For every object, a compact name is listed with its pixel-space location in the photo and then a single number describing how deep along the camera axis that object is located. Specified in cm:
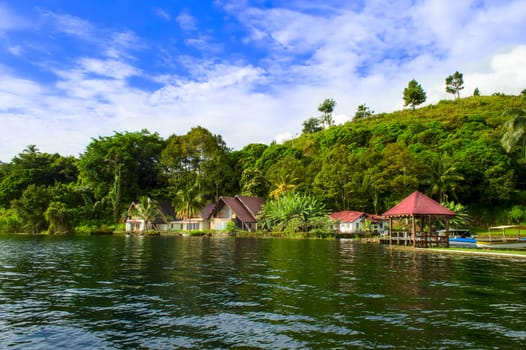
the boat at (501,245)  3600
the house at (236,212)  6969
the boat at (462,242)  4222
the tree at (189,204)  7619
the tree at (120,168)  8412
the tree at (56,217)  7094
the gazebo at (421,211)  3550
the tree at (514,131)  4041
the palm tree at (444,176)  6506
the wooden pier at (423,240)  3806
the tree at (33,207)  7176
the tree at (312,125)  12519
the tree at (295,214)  6112
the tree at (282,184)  7188
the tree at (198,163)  8475
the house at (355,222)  6272
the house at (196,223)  7688
